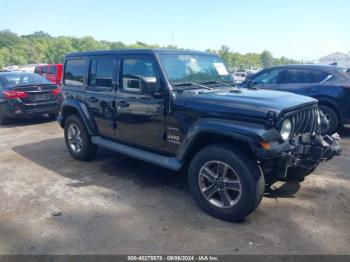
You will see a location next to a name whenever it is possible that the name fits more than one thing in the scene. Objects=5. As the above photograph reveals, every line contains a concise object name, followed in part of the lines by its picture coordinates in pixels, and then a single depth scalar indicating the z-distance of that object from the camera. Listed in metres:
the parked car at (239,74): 31.28
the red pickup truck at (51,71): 17.28
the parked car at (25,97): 9.01
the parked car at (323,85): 7.16
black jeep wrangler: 3.35
